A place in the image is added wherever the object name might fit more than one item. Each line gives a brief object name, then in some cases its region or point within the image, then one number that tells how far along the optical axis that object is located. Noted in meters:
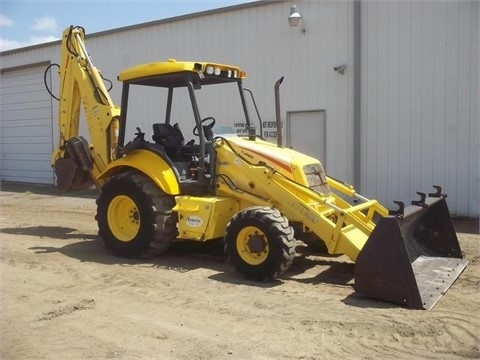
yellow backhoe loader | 5.42
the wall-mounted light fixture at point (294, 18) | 12.09
